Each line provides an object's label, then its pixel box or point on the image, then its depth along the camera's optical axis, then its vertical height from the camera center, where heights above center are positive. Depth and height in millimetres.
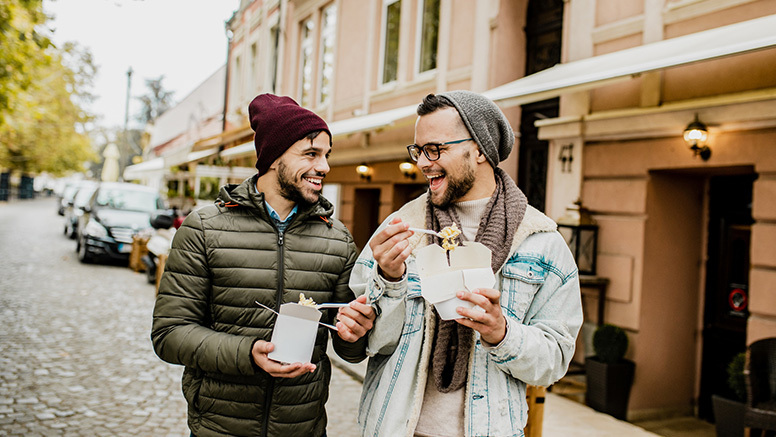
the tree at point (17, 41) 7961 +2434
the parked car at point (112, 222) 13281 -151
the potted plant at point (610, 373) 5688 -1198
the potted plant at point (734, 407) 4809 -1229
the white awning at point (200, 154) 14964 +1676
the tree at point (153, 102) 64794 +12418
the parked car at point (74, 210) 18995 +65
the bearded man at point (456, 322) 1862 -221
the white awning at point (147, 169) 18984 +1573
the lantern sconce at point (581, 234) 6211 +103
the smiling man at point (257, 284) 2094 -217
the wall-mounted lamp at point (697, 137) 5152 +975
